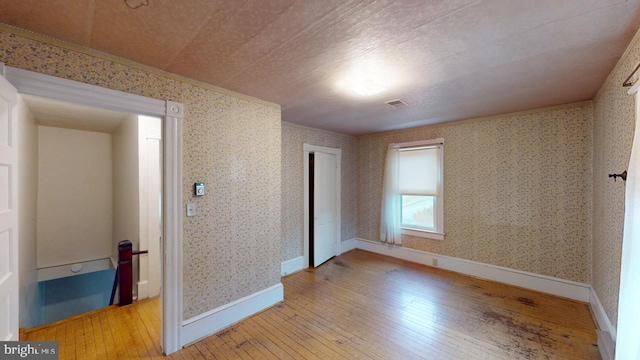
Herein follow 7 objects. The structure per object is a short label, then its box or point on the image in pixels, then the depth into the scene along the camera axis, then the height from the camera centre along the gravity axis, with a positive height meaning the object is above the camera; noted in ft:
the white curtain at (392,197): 14.89 -1.06
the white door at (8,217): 4.42 -0.69
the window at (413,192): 13.61 -0.69
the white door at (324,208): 14.03 -1.66
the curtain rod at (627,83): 5.21 +2.13
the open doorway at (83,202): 10.28 -1.12
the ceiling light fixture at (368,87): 7.46 +2.95
